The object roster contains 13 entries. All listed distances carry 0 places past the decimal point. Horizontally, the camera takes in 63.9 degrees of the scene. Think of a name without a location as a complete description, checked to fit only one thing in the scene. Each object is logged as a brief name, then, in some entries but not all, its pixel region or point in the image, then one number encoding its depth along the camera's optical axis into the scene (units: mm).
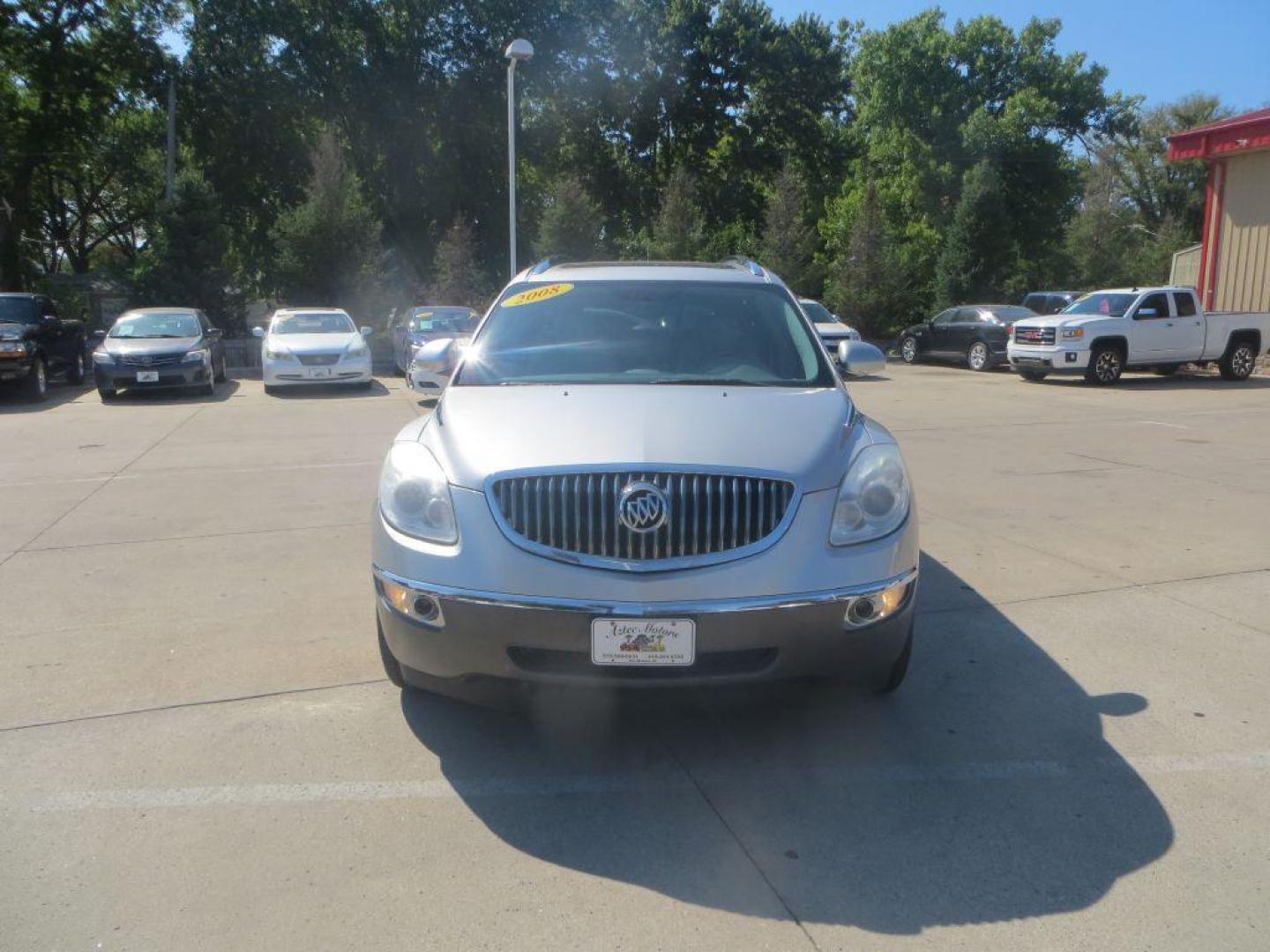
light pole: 21031
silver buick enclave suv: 3320
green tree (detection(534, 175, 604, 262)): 28938
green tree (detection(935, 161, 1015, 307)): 33375
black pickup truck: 15922
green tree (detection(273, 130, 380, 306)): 27672
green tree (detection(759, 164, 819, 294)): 30297
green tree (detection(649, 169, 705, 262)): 29312
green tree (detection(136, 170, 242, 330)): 25688
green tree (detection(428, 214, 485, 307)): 29219
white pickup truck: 18844
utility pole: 27650
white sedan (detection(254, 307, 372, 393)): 17156
